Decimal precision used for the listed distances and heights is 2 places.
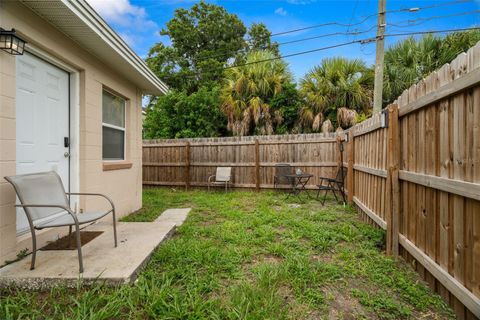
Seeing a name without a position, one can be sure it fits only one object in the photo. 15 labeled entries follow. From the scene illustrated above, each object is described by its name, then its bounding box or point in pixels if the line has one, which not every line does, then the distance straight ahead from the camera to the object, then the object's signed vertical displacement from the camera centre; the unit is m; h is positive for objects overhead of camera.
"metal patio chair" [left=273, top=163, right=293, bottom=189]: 7.17 -0.41
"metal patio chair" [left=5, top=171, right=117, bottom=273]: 2.22 -0.39
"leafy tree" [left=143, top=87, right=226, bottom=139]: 11.40 +2.01
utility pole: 7.00 +2.94
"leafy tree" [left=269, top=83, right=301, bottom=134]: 9.59 +2.06
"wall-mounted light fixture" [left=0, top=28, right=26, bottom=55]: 2.31 +1.10
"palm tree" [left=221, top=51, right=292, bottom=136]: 9.55 +2.53
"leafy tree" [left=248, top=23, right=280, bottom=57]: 17.22 +8.30
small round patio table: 6.87 -0.73
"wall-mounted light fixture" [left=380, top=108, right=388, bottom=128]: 3.12 +0.51
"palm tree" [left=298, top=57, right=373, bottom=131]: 8.47 +2.48
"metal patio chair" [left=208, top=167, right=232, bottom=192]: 7.78 -0.54
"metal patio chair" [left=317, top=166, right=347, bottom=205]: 5.71 -0.49
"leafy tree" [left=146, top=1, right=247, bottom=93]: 15.52 +7.74
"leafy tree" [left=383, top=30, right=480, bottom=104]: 7.88 +3.29
